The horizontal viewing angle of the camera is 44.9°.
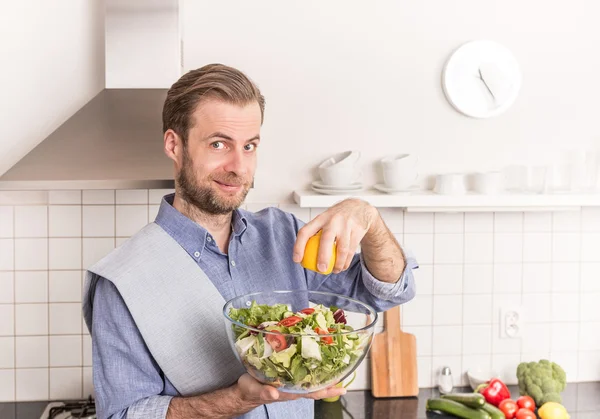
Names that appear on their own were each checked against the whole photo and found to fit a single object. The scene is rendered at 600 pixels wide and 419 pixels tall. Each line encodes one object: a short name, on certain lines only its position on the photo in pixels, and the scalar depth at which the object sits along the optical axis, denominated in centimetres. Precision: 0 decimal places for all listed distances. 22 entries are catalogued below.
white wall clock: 249
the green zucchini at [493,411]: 222
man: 137
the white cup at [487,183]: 238
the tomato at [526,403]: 229
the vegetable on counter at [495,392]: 234
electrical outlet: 257
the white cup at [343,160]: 232
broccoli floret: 236
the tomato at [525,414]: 221
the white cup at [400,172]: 233
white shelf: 226
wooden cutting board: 245
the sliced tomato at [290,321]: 123
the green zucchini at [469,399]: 226
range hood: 185
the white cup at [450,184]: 236
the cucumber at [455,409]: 221
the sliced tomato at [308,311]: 130
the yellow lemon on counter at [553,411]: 221
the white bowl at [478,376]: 250
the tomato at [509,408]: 226
